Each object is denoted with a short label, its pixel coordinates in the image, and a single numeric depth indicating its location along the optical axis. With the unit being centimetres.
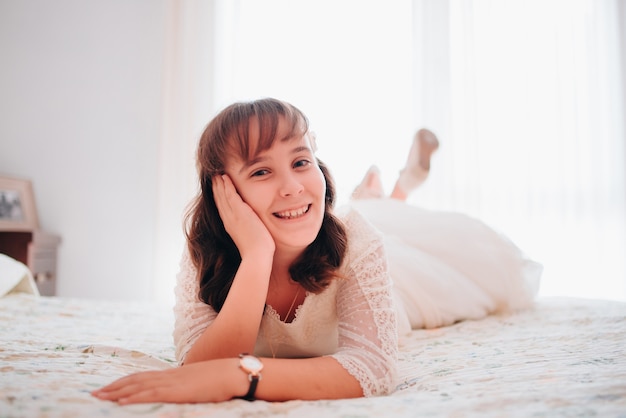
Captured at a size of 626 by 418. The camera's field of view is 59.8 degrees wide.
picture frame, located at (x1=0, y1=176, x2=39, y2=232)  342
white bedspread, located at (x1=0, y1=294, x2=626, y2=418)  76
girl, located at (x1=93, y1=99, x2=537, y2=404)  86
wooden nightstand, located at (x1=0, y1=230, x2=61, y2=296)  328
